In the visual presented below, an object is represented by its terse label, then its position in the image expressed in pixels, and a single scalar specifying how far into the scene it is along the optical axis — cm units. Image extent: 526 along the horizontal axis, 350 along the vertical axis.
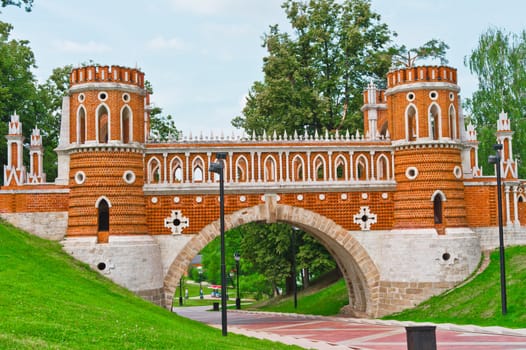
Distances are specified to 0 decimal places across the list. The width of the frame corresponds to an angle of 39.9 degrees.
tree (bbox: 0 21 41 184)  3553
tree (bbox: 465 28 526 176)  4019
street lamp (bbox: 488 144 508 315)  2161
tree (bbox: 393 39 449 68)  4122
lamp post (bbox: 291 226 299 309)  3400
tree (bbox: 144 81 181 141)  4375
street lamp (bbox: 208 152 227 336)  1770
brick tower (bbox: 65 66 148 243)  2445
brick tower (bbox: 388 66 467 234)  2639
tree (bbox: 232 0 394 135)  3619
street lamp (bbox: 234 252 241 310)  3971
